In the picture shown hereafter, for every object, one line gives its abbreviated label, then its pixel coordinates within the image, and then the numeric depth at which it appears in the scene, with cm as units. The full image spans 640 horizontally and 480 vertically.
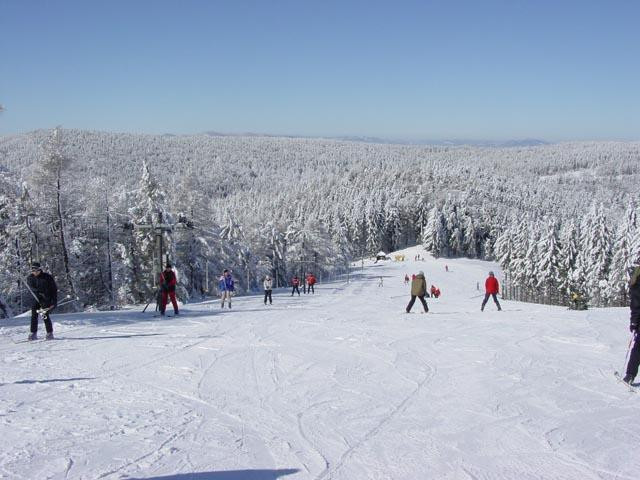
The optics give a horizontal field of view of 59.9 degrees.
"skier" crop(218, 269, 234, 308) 2162
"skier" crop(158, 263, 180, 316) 1694
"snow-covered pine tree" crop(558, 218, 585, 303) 5634
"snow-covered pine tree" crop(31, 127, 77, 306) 2944
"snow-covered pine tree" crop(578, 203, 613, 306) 5391
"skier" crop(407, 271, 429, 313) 1855
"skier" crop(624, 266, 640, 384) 811
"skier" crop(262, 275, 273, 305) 2450
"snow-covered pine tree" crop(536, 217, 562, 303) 5881
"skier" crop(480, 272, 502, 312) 2039
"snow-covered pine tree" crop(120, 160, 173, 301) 3707
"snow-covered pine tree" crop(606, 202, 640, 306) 4625
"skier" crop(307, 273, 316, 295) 3897
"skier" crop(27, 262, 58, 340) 1207
